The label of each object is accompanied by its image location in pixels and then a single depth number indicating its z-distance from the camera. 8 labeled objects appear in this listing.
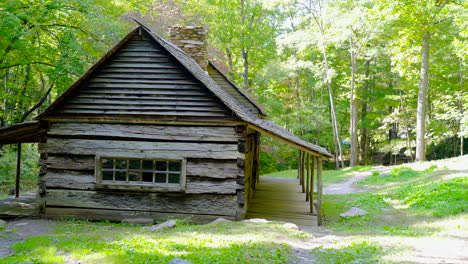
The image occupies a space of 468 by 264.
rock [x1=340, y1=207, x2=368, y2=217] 11.82
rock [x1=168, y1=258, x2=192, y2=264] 5.23
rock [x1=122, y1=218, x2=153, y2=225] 10.07
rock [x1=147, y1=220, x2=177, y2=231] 8.64
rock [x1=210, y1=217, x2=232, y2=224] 9.60
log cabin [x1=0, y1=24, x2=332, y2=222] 10.23
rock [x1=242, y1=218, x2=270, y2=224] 9.34
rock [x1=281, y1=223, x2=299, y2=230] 8.80
